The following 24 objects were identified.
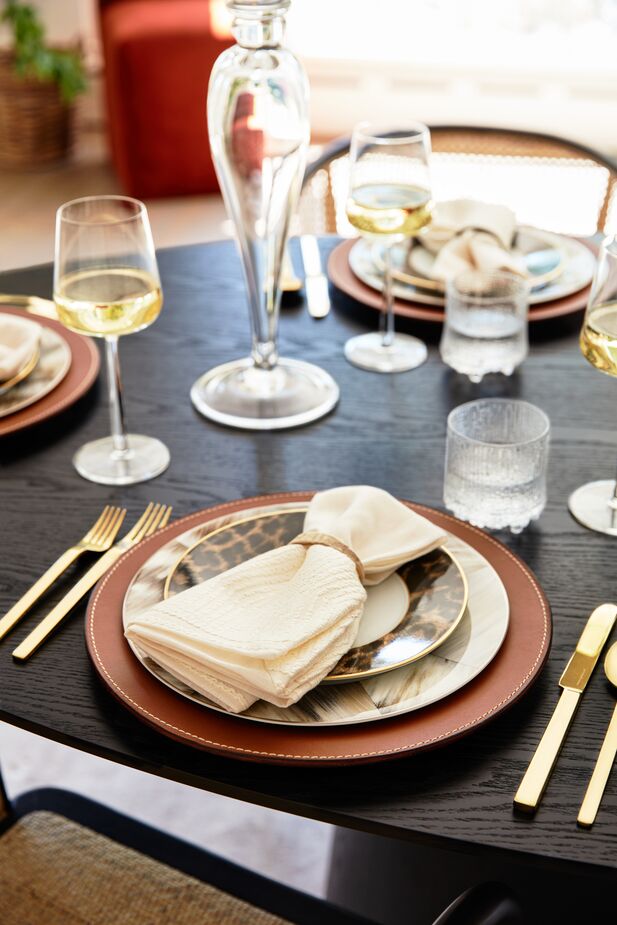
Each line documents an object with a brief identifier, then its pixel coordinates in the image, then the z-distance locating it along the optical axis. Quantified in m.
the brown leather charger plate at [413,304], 1.40
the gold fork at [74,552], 0.93
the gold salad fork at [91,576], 0.89
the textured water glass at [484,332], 1.29
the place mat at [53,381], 1.20
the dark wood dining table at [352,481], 0.74
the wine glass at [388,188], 1.27
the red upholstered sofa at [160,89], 4.14
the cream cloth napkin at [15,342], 1.24
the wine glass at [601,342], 0.98
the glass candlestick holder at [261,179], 1.15
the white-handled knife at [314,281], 1.49
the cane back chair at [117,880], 1.06
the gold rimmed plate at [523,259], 1.45
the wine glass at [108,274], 1.07
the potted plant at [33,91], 4.44
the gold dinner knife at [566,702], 0.74
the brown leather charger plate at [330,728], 0.76
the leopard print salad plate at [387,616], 0.79
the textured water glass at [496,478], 1.01
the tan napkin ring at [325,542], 0.89
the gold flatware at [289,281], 1.50
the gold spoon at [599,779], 0.72
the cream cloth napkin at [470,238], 1.40
